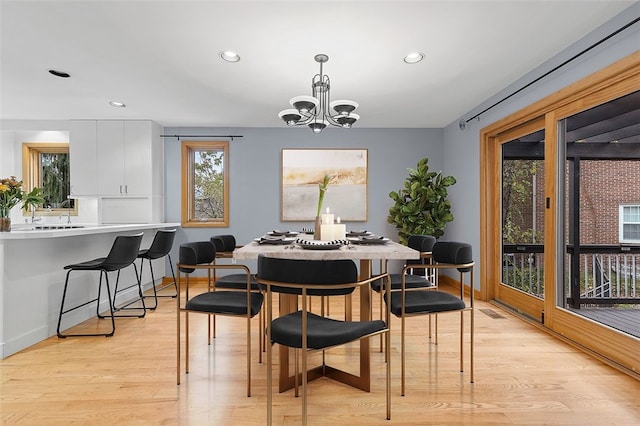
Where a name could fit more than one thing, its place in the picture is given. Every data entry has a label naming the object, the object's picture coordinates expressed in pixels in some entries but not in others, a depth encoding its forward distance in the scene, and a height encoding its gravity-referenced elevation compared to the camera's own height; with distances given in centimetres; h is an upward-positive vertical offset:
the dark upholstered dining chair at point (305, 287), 154 -34
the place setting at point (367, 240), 231 -20
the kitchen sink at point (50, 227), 476 -19
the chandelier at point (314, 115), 252 +82
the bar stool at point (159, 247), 395 -40
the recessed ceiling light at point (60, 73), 327 +138
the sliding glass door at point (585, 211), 249 +0
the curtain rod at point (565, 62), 221 +120
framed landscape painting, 537 +49
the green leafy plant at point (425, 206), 470 +8
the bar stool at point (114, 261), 302 -46
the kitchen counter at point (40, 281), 261 -59
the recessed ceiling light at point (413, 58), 286 +134
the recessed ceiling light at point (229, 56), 283 +135
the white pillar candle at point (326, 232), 241 -14
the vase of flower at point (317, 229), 245 -12
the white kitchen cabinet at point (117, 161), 499 +78
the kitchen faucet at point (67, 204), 533 +15
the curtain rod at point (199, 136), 533 +122
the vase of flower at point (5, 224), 284 -8
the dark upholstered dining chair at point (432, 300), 203 -56
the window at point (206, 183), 546 +48
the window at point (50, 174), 536 +64
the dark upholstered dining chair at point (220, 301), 201 -55
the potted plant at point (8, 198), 285 +14
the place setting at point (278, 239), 231 -20
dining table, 184 -24
